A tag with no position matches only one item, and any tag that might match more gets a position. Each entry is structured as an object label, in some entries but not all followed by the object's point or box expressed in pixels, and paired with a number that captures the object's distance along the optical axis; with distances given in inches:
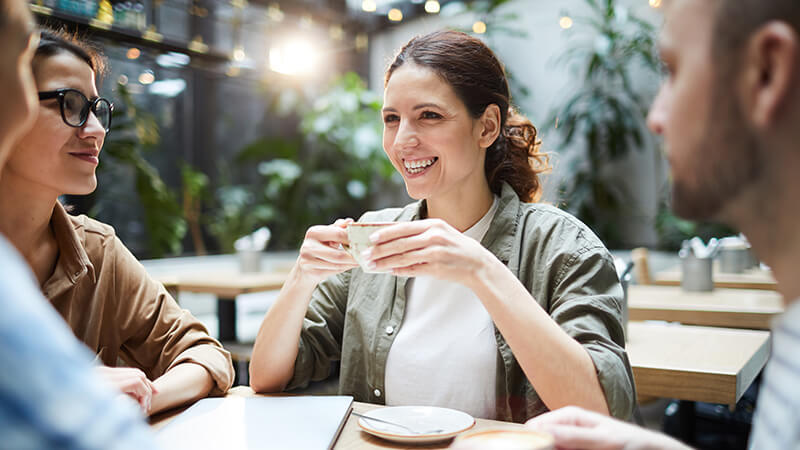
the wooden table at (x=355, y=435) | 39.2
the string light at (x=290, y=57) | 213.0
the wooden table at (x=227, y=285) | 139.8
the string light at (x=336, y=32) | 249.9
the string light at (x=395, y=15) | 294.2
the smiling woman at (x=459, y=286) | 45.0
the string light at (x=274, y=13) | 225.8
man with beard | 23.4
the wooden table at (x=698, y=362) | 60.4
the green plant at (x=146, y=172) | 177.8
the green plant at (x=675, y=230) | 204.9
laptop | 38.9
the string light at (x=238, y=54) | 185.3
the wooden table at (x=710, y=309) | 93.6
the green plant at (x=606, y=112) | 218.5
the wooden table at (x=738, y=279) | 127.7
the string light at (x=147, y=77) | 216.5
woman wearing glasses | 53.4
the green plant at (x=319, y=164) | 250.2
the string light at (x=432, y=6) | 266.7
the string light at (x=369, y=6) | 263.1
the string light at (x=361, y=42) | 240.9
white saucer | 38.9
